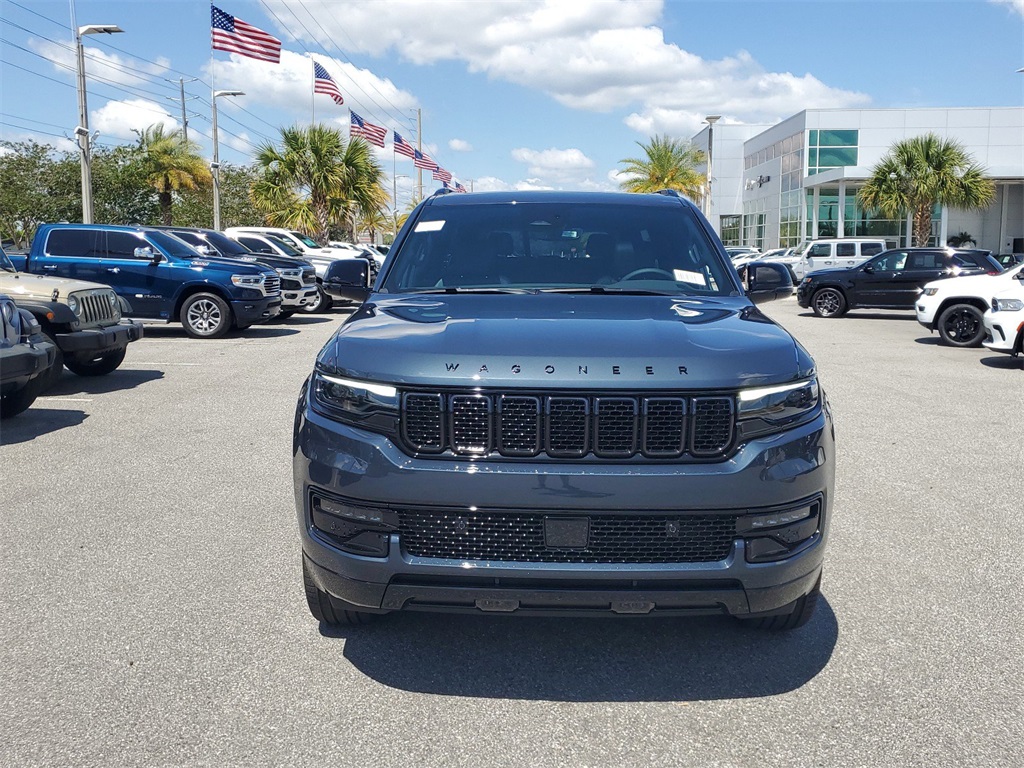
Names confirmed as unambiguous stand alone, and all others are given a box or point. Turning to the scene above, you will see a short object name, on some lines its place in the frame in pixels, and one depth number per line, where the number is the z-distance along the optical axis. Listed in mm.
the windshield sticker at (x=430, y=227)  4754
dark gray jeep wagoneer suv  3043
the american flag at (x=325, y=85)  32156
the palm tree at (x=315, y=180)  37281
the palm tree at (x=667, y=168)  55719
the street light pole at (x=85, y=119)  22234
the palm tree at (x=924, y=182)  37750
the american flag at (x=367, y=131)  37750
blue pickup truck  15320
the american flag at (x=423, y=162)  46566
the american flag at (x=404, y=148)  42497
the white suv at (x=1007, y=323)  12199
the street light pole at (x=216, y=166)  33938
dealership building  49969
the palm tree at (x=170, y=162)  41188
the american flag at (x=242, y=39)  25703
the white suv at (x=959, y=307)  15477
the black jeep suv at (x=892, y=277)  21438
